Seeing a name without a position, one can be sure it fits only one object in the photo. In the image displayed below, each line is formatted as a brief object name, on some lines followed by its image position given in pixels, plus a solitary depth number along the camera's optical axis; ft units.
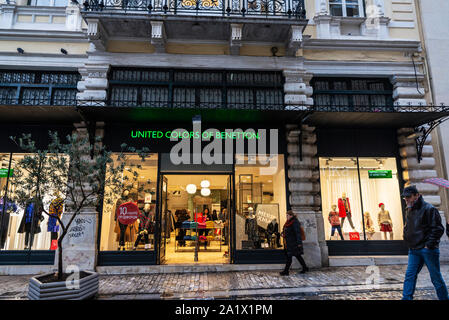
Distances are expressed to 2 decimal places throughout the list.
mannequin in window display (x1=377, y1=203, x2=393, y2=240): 33.86
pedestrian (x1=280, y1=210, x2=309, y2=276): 27.81
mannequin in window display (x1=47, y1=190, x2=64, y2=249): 30.86
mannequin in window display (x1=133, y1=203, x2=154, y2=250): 30.96
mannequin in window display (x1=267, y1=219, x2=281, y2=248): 32.07
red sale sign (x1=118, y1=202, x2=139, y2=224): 31.19
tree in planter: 20.29
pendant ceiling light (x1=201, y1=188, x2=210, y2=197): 35.94
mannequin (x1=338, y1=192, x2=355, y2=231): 34.25
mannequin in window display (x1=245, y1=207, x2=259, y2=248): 31.99
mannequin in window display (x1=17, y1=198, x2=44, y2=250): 30.58
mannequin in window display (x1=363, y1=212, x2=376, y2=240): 33.55
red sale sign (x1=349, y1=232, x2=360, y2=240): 33.19
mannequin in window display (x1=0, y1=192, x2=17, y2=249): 30.30
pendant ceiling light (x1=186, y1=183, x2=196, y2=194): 35.00
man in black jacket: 15.66
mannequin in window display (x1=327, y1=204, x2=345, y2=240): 33.45
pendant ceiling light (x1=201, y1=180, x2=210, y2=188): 34.50
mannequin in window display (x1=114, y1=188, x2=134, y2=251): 30.58
